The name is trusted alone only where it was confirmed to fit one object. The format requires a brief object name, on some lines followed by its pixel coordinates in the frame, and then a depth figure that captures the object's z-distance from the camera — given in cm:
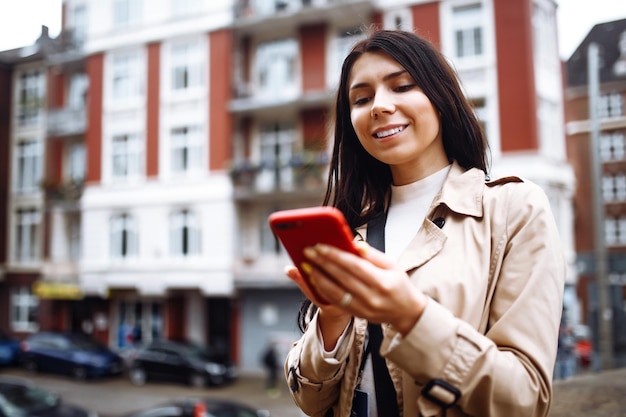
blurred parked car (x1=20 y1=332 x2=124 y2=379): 1505
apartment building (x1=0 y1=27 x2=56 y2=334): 2003
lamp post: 815
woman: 96
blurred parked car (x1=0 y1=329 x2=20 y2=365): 1708
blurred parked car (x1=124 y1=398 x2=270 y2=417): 712
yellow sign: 1798
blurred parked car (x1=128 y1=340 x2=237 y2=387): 1382
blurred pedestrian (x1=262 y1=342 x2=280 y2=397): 1322
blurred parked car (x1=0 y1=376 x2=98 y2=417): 803
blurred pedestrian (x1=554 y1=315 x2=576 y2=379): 951
